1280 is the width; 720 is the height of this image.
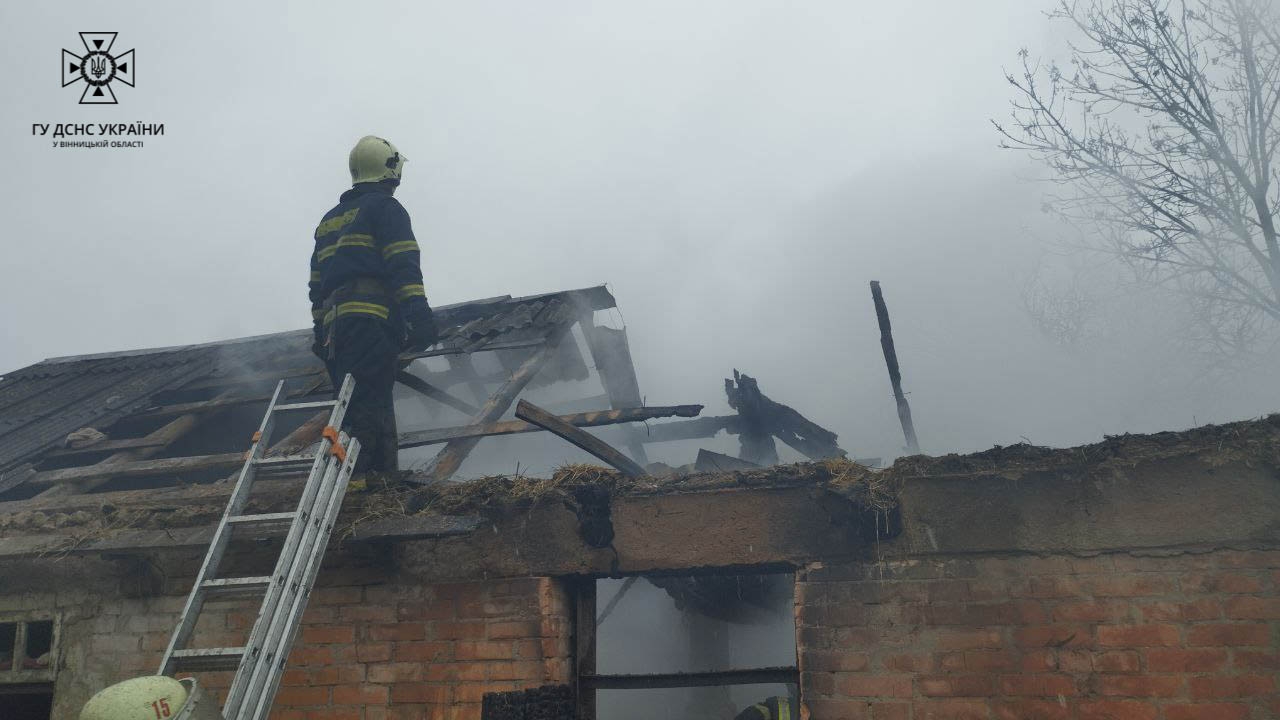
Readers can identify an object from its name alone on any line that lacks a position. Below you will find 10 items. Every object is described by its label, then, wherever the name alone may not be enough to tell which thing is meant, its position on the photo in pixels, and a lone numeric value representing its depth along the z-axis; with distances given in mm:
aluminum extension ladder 2770
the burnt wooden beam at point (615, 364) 7000
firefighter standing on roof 4050
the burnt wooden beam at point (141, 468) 4867
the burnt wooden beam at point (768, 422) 6434
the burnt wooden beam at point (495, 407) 4680
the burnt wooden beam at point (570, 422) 5051
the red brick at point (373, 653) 3754
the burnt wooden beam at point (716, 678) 3541
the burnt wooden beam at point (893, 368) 5594
